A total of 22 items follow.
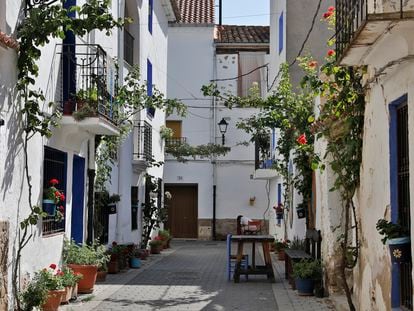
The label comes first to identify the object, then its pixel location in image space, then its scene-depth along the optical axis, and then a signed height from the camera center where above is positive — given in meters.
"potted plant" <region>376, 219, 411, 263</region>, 6.86 -0.16
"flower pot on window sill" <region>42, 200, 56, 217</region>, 10.77 +0.29
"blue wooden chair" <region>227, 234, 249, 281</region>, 14.92 -0.82
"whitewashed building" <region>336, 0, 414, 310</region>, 6.67 +1.11
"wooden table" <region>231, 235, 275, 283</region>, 14.48 -0.74
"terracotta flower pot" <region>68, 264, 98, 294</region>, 12.13 -0.94
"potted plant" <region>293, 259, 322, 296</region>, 12.40 -0.92
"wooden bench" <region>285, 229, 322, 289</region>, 13.25 -0.58
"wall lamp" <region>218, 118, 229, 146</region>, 30.22 +4.50
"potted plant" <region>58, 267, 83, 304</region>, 10.77 -0.93
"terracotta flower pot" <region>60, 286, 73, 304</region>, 10.77 -1.14
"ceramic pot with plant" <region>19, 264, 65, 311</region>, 9.39 -0.97
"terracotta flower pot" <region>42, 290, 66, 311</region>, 9.87 -1.13
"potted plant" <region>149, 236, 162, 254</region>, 22.05 -0.69
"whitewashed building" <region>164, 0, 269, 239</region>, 30.88 +4.22
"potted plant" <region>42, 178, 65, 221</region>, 10.58 +0.39
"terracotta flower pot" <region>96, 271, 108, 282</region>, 14.27 -1.10
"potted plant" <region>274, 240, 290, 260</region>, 19.80 -0.66
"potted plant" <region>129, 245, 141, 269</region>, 17.39 -0.91
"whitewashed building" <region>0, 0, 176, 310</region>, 9.03 +1.46
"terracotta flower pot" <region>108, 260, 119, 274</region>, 15.76 -0.99
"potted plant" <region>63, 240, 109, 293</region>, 12.17 -0.68
